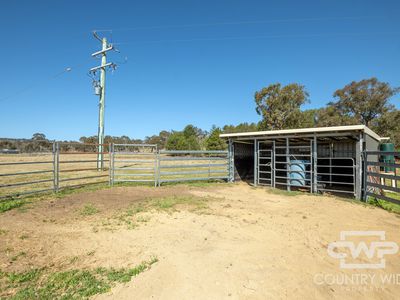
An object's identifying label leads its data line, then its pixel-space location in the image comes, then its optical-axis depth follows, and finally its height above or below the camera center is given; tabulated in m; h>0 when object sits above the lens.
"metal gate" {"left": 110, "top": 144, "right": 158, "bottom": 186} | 9.78 -1.22
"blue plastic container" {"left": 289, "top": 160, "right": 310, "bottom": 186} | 9.40 -0.70
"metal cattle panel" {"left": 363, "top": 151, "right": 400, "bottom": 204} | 6.10 -0.78
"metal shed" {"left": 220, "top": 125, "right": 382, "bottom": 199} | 7.88 +0.05
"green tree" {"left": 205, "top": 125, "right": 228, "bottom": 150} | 41.12 +1.84
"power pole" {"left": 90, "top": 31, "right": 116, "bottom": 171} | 16.05 +4.93
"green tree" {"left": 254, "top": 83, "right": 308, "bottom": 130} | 31.84 +6.79
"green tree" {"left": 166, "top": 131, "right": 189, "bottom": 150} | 43.38 +1.87
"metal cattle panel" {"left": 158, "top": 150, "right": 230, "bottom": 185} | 10.11 -0.63
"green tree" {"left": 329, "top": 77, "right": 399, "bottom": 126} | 32.31 +8.03
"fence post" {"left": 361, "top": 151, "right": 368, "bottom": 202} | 7.45 -0.66
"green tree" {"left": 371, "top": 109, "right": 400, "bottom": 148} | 31.19 +4.13
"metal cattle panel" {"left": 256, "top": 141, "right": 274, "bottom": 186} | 13.46 -0.36
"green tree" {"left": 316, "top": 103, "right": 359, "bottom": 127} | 33.01 +5.58
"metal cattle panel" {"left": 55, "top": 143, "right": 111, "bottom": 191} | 8.13 -1.39
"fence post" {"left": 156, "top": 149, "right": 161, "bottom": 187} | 10.15 -0.76
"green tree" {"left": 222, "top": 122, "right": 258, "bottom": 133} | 54.29 +6.36
